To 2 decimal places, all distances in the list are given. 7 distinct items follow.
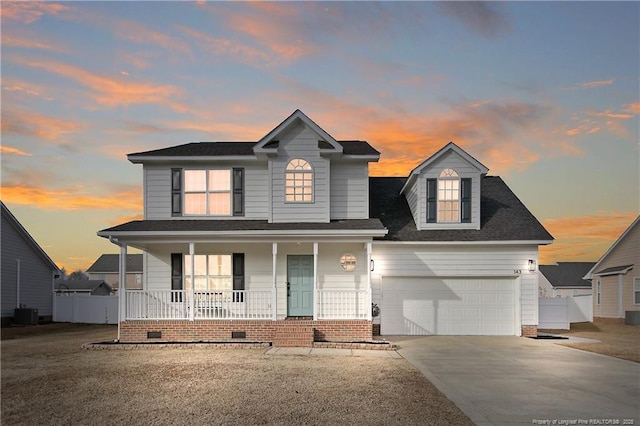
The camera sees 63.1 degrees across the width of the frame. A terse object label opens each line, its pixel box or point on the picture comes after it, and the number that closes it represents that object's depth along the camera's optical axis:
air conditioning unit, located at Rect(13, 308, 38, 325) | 27.59
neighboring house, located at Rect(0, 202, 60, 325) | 27.50
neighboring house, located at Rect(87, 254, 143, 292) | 64.94
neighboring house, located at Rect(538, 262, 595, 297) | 54.31
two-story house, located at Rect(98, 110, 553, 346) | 19.14
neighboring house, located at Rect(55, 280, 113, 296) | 51.94
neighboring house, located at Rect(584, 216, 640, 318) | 30.17
